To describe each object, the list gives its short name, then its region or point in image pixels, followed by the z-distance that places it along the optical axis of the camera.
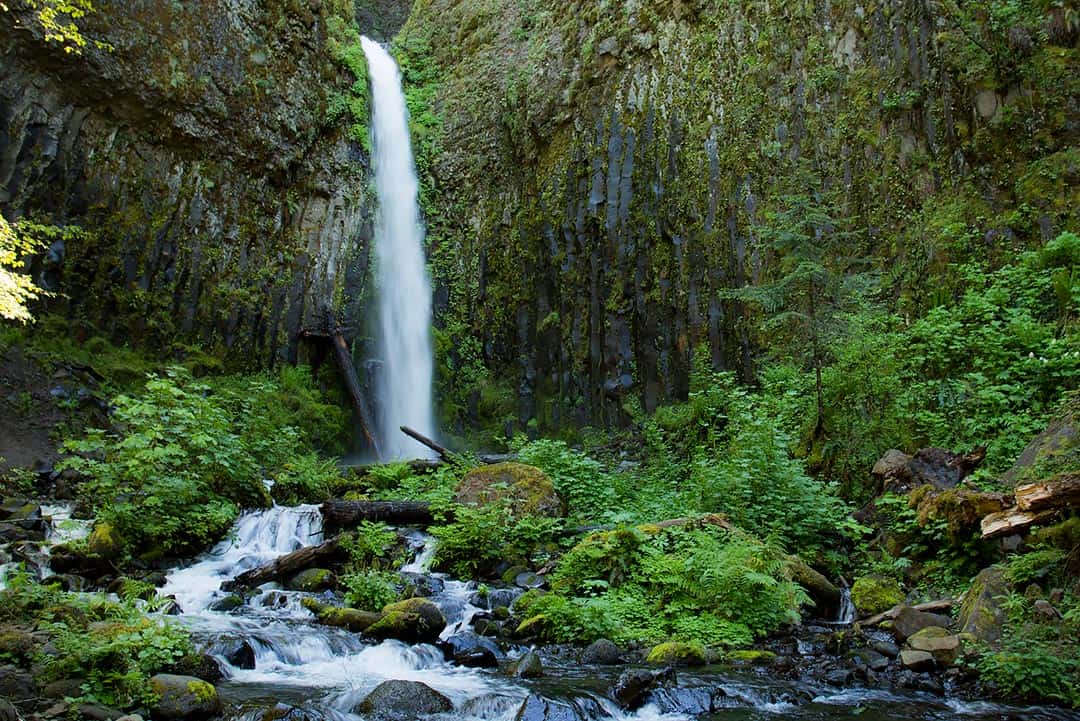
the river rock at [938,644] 5.26
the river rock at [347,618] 6.60
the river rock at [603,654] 5.86
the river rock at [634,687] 4.91
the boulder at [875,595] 6.56
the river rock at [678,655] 5.76
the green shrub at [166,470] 8.18
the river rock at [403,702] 4.77
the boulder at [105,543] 7.71
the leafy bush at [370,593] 7.12
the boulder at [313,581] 7.95
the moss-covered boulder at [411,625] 6.38
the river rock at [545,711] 4.67
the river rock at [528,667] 5.50
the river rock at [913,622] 5.80
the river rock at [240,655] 5.65
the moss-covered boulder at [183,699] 4.44
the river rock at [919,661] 5.26
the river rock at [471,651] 5.89
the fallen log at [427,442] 14.38
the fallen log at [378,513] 9.77
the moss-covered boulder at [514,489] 9.30
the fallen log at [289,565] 7.95
